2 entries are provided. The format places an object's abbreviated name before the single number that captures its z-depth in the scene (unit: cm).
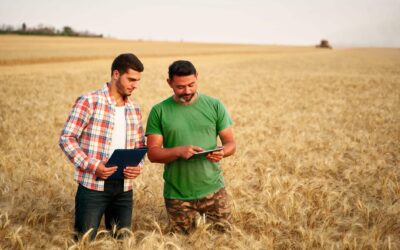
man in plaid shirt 336
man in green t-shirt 365
